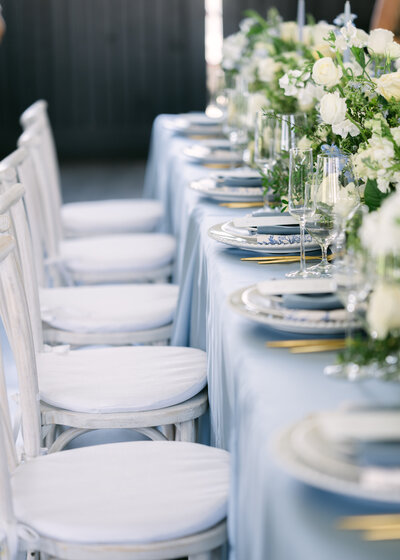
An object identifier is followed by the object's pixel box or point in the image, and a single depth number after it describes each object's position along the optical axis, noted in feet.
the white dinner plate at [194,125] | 15.19
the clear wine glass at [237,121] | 11.62
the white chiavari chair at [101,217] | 13.84
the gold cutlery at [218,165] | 11.15
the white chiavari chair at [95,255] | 10.93
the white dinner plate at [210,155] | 11.35
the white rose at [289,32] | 12.94
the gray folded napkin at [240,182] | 8.99
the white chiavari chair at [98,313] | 8.52
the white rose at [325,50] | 7.48
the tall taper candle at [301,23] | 11.95
